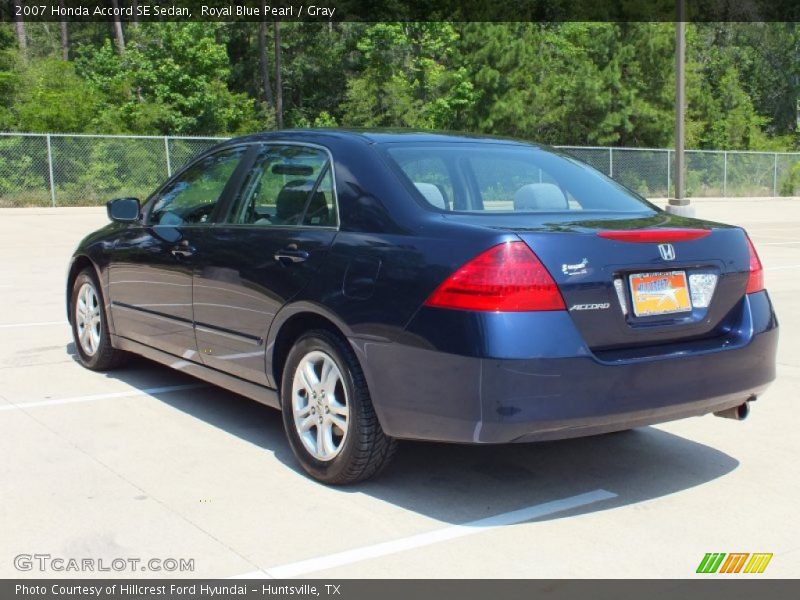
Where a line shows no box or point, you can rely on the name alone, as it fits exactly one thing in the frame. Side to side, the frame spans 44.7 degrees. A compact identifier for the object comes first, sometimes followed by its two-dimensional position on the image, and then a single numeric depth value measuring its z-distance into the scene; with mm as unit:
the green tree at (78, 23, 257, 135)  35656
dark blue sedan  3947
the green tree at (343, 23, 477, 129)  39781
